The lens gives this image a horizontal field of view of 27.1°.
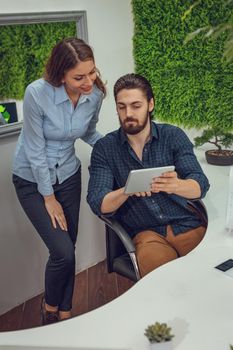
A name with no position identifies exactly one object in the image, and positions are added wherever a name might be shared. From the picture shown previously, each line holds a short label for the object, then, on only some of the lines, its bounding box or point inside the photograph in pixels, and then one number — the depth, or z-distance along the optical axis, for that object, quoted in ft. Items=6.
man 7.39
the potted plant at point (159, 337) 3.93
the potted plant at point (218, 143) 9.34
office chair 6.98
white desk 4.45
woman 7.37
